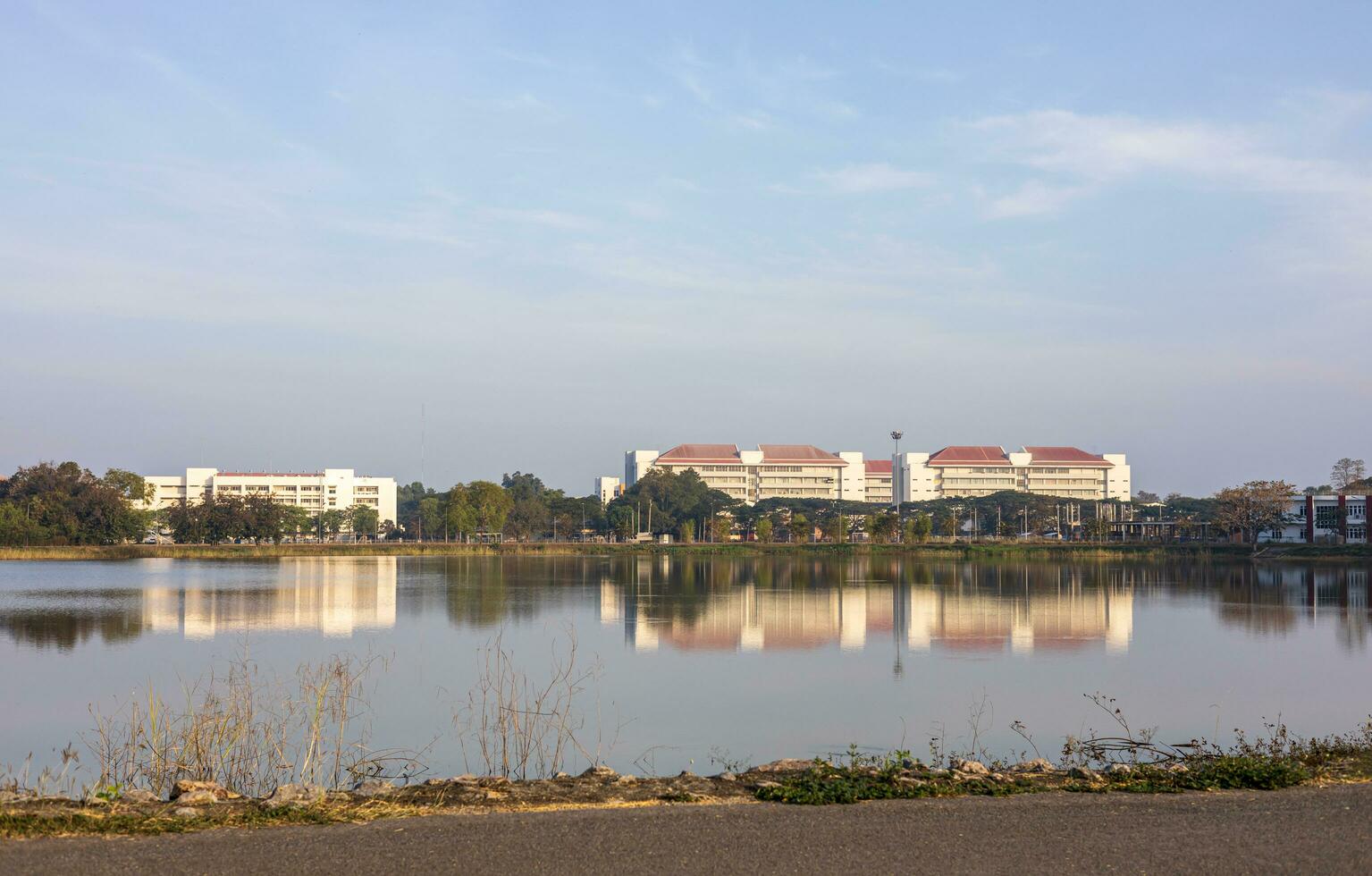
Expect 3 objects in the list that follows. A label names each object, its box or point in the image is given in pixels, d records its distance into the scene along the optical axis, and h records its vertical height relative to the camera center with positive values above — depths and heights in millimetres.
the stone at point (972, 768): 10391 -2451
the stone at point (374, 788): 9642 -2508
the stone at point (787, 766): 10750 -2507
